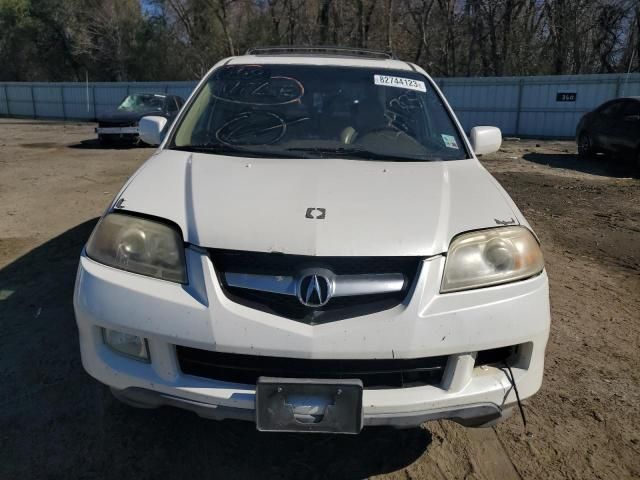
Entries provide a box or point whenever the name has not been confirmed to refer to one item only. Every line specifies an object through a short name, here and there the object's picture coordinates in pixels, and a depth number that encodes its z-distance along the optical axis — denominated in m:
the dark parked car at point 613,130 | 10.89
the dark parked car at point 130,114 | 14.39
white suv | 1.89
